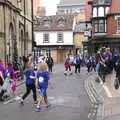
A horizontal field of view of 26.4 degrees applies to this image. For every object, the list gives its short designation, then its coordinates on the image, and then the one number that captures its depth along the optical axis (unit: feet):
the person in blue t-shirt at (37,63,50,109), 28.38
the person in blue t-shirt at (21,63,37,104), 29.54
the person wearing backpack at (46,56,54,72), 76.75
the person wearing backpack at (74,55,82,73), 72.73
